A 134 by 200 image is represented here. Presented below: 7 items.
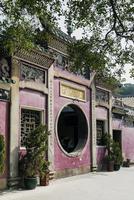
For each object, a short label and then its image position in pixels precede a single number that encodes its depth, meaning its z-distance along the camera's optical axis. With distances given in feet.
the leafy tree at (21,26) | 15.46
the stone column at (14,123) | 20.34
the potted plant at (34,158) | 20.23
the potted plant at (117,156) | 30.51
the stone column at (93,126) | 28.98
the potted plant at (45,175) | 21.00
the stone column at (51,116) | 23.69
